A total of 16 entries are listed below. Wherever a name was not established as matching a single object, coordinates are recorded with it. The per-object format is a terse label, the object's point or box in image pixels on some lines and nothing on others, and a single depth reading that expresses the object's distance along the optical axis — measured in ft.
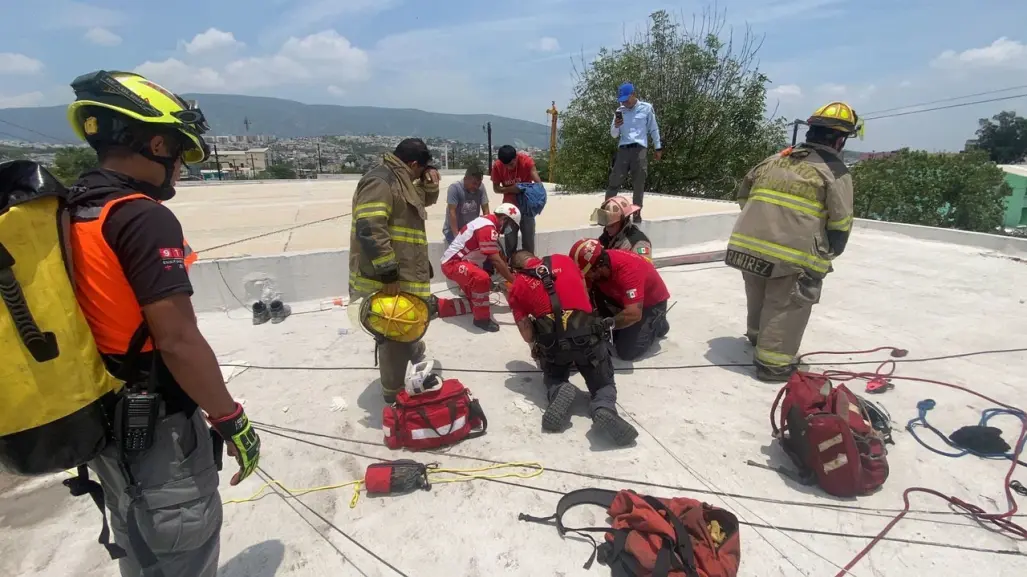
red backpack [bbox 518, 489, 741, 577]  6.67
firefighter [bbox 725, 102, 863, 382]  11.82
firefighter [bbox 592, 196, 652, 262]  14.84
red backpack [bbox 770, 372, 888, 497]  8.35
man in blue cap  22.20
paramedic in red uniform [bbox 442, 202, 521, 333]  15.98
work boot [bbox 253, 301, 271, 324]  16.74
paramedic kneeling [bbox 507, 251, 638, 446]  10.65
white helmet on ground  9.95
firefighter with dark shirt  4.30
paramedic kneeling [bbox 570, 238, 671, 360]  12.86
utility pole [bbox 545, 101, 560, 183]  60.13
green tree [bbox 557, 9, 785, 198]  54.70
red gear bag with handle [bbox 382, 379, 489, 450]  9.80
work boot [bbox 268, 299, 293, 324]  16.97
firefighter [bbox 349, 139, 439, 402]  10.23
